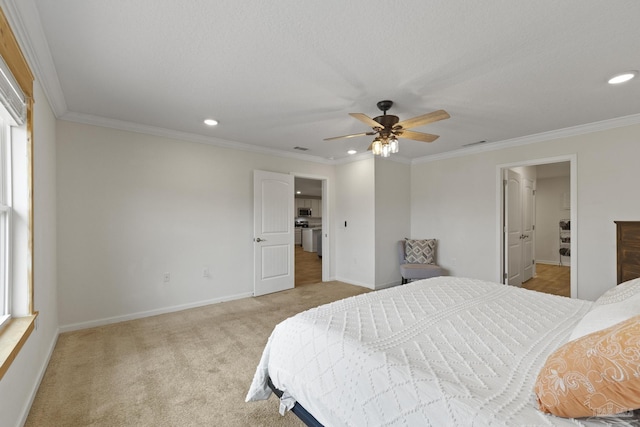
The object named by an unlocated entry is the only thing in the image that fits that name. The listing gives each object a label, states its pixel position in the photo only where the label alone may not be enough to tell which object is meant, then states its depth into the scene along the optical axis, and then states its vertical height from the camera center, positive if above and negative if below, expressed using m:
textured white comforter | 0.92 -0.61
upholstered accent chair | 4.49 -0.86
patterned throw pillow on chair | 4.79 -0.67
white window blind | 1.45 +0.67
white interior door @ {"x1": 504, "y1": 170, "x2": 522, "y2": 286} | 4.34 -0.25
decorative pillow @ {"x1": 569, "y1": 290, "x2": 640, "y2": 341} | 1.18 -0.46
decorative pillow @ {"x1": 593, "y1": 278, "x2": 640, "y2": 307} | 1.53 -0.46
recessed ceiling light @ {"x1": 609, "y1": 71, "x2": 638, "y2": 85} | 2.19 +1.09
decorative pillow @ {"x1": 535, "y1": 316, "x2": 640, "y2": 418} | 0.75 -0.47
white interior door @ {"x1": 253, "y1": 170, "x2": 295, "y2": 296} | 4.37 -0.30
